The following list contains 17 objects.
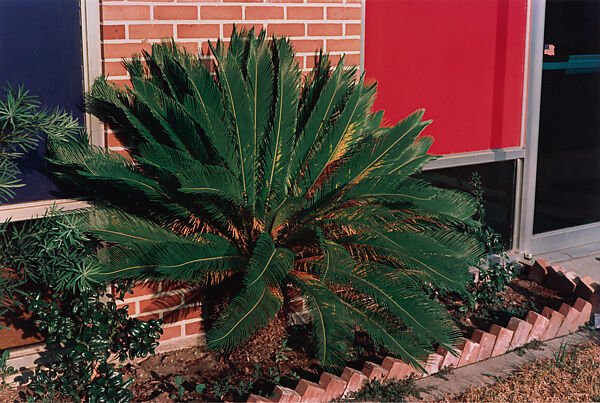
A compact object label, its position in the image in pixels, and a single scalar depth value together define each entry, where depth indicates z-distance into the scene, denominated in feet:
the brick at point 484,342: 13.92
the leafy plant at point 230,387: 12.22
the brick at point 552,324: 14.87
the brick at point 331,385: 12.03
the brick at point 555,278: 16.89
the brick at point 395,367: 12.78
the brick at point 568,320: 15.12
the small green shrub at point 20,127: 11.51
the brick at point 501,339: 14.12
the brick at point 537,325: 14.69
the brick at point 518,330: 14.39
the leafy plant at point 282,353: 13.35
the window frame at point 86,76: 12.26
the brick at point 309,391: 11.71
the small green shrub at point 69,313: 11.66
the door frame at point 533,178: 18.17
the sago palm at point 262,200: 11.68
